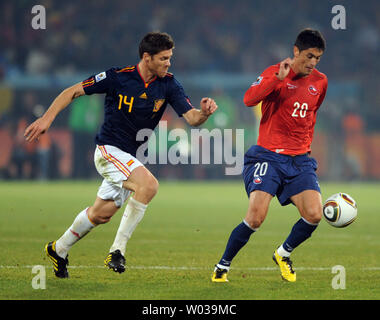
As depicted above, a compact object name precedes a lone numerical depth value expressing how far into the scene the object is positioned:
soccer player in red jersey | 13.39
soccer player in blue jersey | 13.27
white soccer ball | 14.04
